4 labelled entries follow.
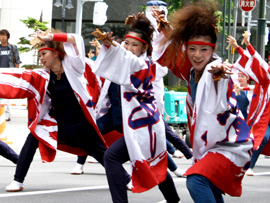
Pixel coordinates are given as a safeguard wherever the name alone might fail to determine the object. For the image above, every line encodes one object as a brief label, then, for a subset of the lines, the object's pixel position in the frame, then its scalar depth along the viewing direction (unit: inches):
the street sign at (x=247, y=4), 592.5
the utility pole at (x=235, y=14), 1187.7
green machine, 473.1
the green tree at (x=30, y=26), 1111.6
